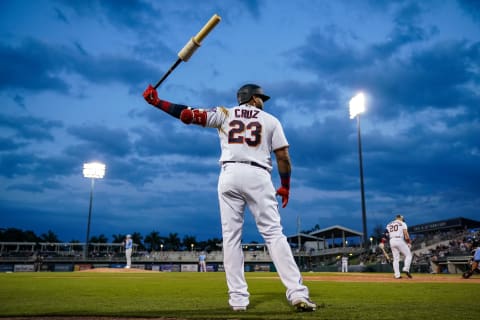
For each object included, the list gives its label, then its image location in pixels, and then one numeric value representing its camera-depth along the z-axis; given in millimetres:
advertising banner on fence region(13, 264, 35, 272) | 45141
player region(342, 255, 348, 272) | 26259
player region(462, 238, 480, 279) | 13907
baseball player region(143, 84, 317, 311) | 3801
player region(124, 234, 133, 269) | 23144
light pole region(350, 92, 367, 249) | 29884
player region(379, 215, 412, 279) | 12891
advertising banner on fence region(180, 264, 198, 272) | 51256
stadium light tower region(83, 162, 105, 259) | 40625
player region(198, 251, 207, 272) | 33469
